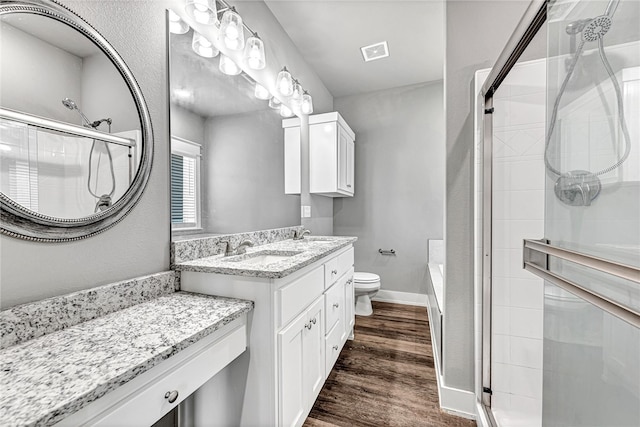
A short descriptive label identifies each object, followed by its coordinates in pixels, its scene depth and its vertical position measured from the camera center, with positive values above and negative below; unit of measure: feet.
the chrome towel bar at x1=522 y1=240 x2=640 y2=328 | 1.74 -0.52
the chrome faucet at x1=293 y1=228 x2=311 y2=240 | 7.87 -0.68
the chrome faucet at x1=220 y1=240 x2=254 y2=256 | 5.11 -0.72
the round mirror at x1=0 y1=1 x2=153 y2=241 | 2.50 +0.90
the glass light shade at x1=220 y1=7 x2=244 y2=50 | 4.83 +3.29
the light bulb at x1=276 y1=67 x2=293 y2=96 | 6.93 +3.33
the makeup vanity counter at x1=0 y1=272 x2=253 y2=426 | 1.81 -1.20
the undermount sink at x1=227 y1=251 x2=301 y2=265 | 5.36 -0.95
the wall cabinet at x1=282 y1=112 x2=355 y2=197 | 8.70 +1.86
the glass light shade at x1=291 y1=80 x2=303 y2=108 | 7.52 +3.25
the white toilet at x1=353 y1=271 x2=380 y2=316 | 9.18 -2.68
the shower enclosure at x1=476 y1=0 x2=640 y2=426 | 2.12 +0.00
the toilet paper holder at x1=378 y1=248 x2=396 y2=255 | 11.17 -1.69
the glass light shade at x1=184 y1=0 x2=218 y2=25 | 4.34 +3.28
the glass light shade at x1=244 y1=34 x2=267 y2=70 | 5.56 +3.31
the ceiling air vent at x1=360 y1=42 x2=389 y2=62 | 8.42 +5.12
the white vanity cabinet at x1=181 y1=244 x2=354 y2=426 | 3.60 -2.03
